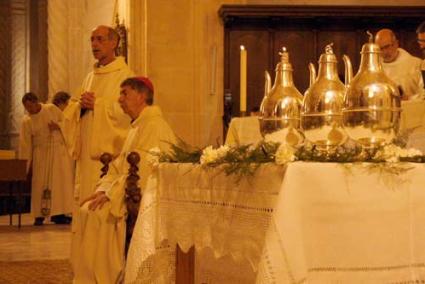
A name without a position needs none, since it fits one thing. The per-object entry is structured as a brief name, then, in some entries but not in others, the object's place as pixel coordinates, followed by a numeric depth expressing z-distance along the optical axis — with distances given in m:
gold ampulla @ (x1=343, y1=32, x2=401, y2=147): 4.79
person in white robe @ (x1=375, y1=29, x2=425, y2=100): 9.52
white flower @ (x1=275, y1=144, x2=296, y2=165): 4.44
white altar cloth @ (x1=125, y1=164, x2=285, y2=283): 4.70
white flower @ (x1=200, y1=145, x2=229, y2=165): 5.15
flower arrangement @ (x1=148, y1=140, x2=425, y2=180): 4.50
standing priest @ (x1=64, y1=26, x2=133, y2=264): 10.81
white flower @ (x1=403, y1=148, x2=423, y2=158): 4.64
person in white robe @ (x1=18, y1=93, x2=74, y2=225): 19.65
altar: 4.18
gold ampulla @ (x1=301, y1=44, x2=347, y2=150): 5.03
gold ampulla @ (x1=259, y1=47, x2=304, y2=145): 5.50
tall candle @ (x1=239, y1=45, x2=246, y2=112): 6.69
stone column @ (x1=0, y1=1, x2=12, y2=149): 30.37
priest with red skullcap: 8.54
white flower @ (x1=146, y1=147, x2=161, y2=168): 6.25
